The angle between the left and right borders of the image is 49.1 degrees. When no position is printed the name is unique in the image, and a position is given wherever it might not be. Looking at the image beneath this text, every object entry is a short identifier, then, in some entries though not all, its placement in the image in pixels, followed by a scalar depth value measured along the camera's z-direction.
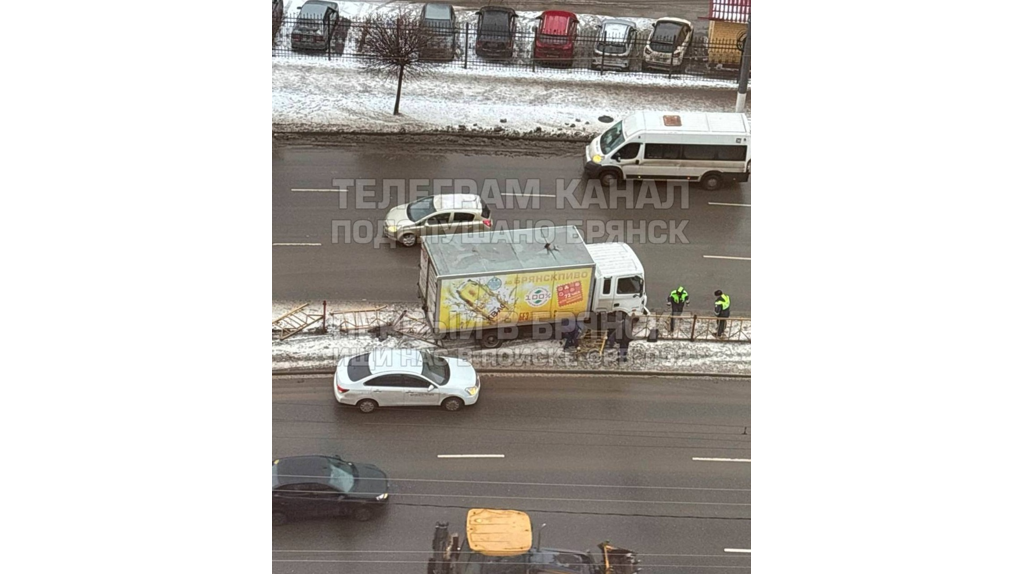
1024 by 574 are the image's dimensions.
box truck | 27.25
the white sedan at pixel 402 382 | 26.52
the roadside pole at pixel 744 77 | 33.91
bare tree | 34.41
